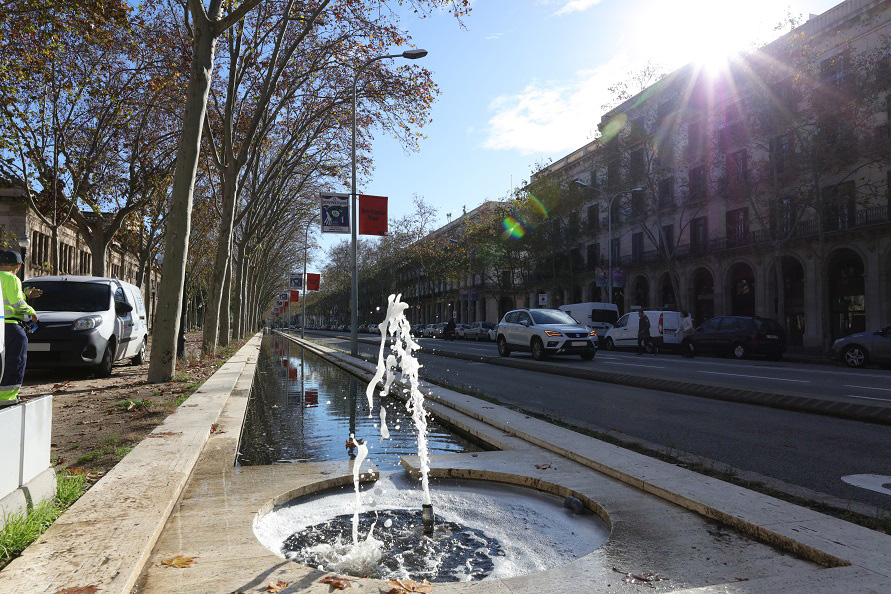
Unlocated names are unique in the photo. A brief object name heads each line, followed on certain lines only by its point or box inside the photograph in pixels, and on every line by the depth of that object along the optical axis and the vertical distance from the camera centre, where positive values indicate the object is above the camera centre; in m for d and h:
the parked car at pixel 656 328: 26.08 -0.31
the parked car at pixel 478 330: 45.03 -0.75
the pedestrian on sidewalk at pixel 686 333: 24.17 -0.49
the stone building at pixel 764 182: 24.17 +7.21
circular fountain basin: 3.17 -1.27
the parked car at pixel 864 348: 17.08 -0.80
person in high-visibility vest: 5.41 -0.02
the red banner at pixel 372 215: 19.14 +3.36
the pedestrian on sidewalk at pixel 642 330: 24.61 -0.38
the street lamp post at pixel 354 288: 20.10 +1.10
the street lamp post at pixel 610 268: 36.78 +3.34
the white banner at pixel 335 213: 19.48 +3.47
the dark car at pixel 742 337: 21.73 -0.59
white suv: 18.75 -0.45
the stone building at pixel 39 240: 35.47 +5.47
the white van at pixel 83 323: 10.23 -0.06
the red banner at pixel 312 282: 33.28 +2.14
